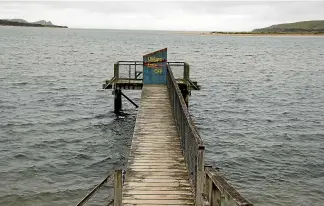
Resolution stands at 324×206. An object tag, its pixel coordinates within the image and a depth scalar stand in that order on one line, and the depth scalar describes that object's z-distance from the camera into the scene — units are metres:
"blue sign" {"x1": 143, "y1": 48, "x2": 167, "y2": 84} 25.64
